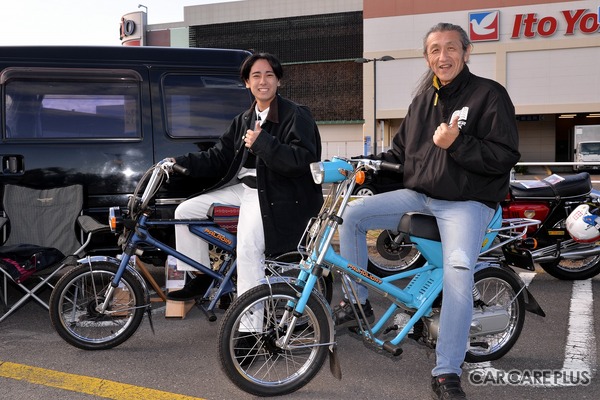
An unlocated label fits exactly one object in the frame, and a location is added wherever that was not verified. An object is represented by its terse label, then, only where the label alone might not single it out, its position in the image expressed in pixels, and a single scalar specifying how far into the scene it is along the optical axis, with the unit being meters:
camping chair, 5.29
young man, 3.82
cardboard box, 5.02
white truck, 32.50
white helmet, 5.83
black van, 5.40
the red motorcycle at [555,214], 6.04
